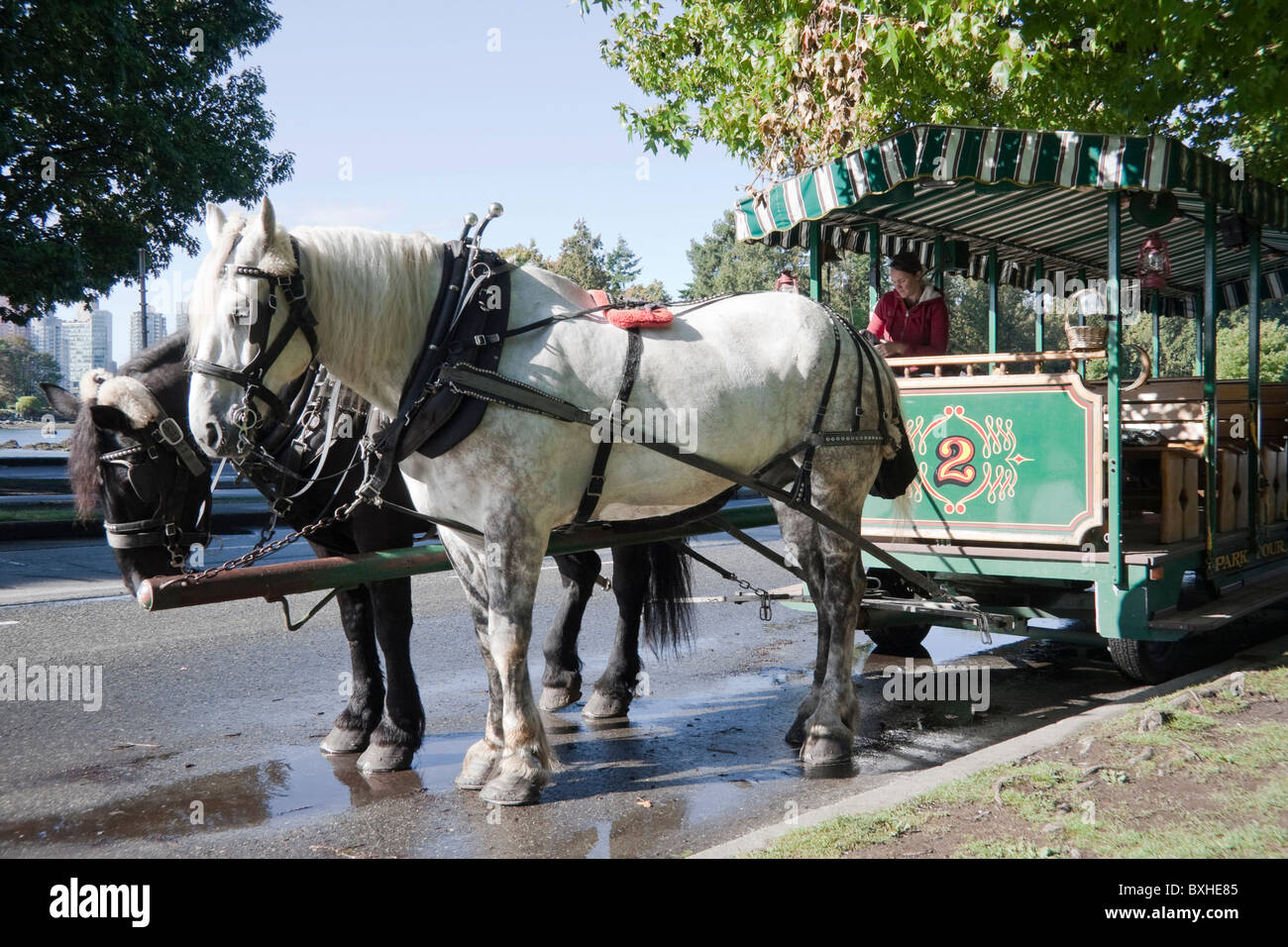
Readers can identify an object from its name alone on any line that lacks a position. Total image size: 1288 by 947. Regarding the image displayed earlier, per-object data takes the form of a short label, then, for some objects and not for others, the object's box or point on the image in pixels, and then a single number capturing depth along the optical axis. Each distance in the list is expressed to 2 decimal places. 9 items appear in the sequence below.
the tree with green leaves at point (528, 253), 40.75
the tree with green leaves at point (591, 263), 48.06
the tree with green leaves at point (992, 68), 8.07
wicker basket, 5.52
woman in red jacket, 6.59
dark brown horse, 4.05
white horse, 3.60
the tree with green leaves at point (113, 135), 13.69
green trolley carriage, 5.28
